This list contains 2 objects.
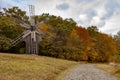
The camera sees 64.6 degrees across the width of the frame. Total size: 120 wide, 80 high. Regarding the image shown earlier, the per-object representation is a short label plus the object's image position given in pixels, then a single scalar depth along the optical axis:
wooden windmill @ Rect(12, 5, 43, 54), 27.96
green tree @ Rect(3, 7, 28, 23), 33.33
